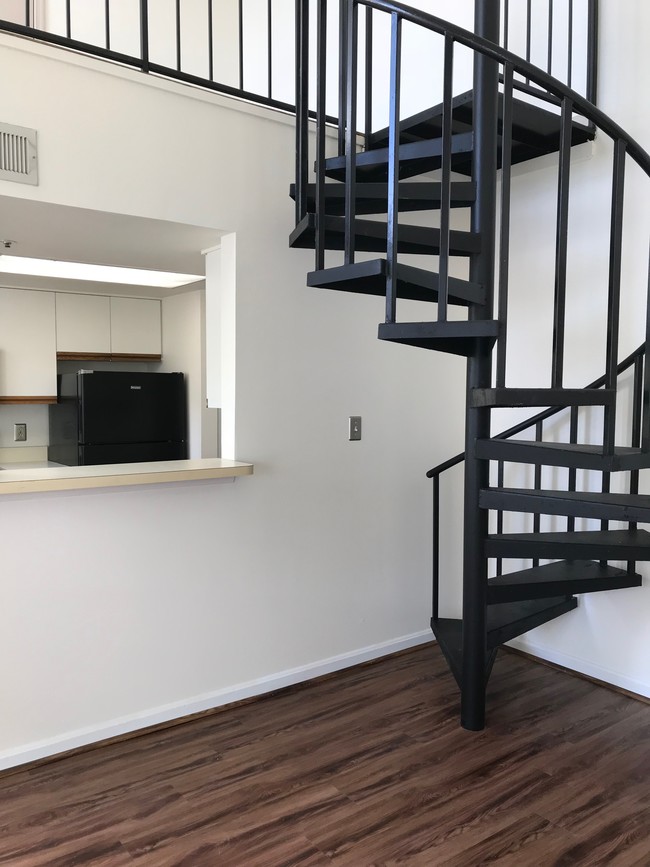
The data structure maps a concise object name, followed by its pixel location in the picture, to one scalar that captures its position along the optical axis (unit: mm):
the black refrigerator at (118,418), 4352
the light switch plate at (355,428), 3137
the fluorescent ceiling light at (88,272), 3363
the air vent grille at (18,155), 2154
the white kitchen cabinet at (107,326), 4621
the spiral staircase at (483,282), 2039
